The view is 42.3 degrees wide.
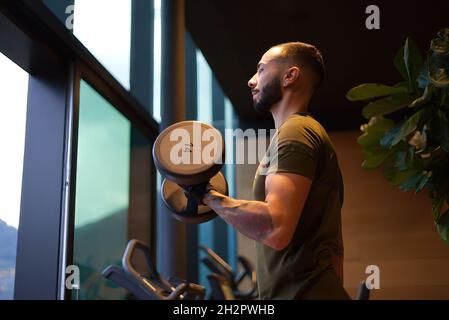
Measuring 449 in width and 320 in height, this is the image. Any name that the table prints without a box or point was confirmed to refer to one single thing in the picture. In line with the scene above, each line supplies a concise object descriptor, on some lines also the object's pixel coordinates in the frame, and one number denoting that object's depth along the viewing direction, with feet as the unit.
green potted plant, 7.21
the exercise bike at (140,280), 9.18
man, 4.91
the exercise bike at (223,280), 14.91
